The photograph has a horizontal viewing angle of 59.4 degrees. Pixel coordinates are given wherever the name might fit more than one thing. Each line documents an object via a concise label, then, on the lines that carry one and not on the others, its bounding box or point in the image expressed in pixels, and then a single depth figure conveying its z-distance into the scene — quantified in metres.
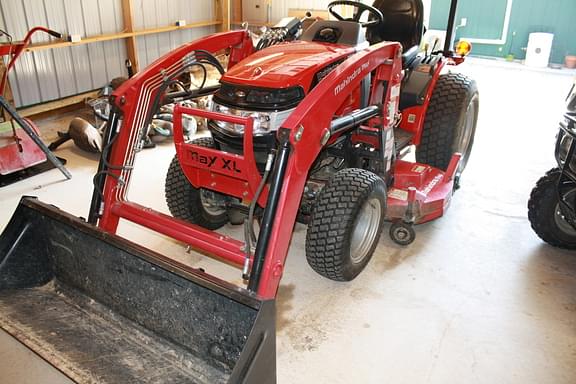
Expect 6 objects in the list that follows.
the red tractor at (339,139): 2.20
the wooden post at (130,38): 6.03
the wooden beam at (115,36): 5.04
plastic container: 8.47
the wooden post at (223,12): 7.52
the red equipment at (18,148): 3.73
